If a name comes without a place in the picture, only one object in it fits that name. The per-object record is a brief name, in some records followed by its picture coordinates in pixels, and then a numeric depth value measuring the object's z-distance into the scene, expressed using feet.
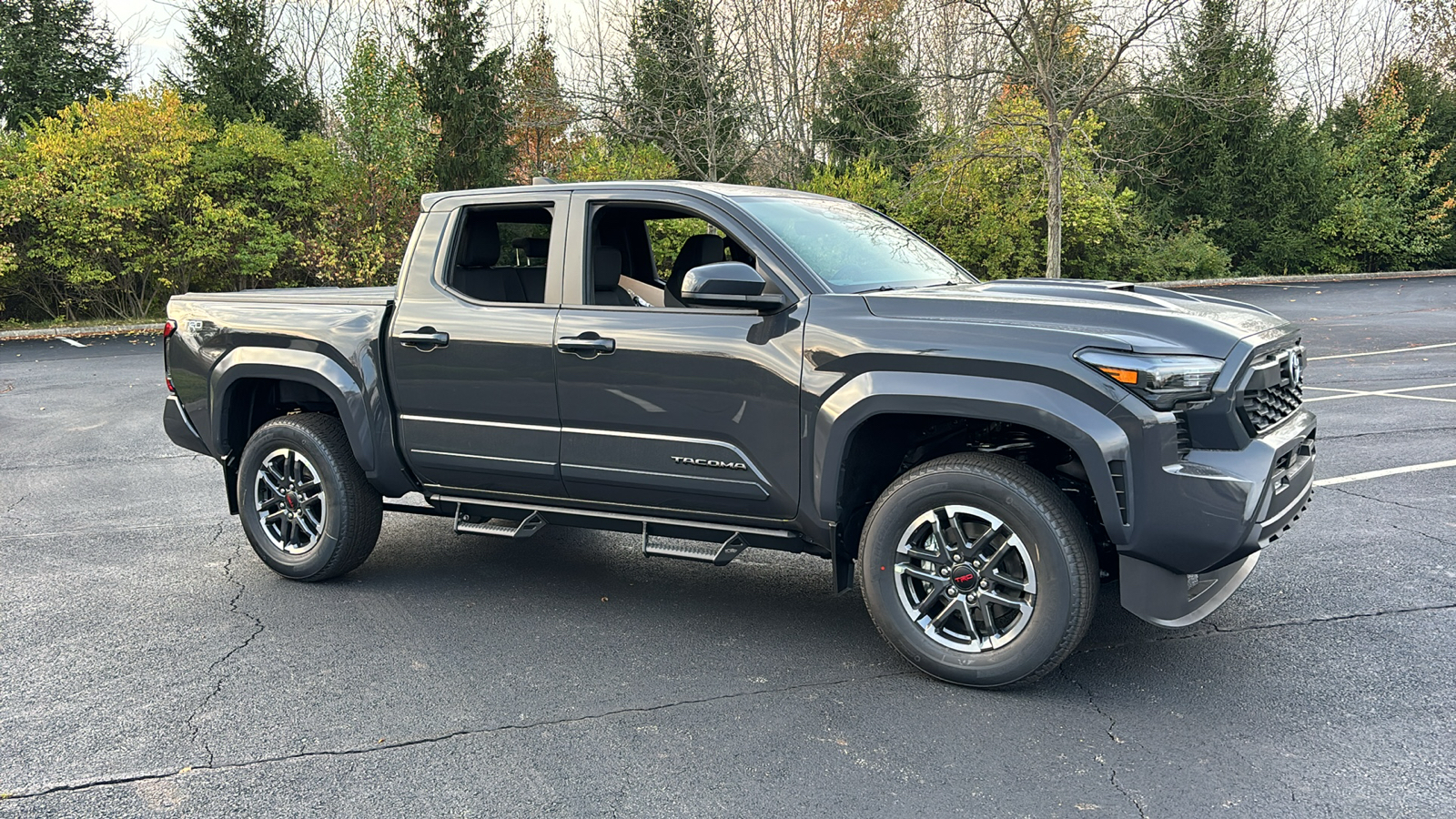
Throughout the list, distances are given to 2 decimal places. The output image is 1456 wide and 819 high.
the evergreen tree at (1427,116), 99.50
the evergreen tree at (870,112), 79.97
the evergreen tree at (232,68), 79.51
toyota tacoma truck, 12.22
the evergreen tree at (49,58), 79.46
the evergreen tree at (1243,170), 88.07
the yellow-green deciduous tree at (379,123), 73.97
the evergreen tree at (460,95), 81.41
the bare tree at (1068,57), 53.67
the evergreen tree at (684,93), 75.25
